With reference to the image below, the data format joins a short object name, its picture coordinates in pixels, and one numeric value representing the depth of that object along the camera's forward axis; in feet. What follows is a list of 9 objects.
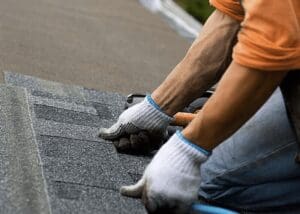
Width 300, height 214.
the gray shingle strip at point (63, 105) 6.84
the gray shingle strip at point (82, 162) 5.39
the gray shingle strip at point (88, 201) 4.92
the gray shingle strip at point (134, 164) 5.79
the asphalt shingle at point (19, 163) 4.91
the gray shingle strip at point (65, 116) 6.47
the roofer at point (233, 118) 4.85
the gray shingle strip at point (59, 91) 7.42
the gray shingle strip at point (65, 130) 6.12
